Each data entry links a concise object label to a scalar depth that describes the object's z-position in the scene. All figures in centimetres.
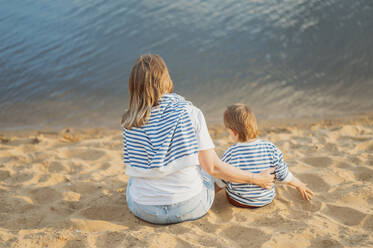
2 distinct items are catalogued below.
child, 287
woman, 247
